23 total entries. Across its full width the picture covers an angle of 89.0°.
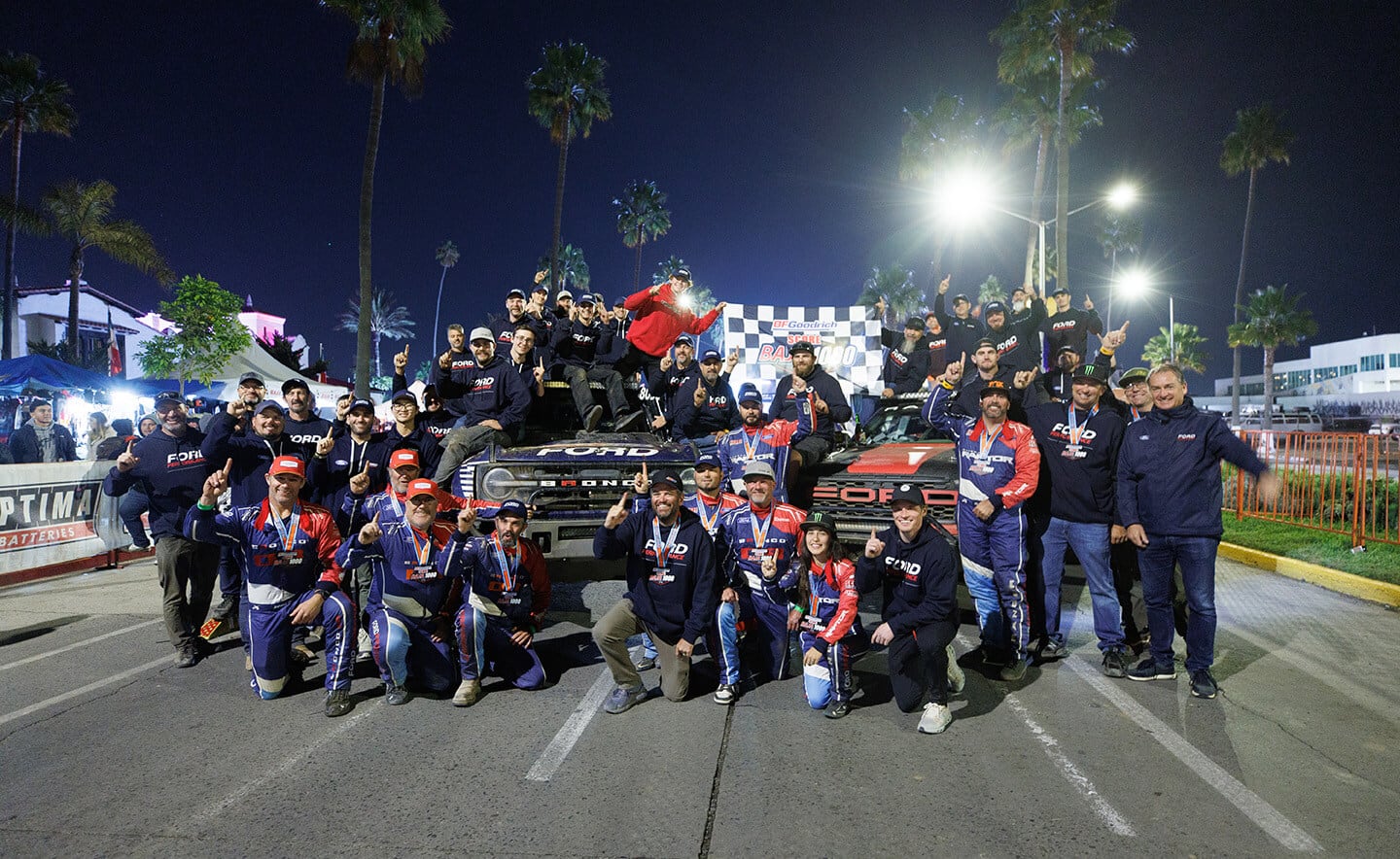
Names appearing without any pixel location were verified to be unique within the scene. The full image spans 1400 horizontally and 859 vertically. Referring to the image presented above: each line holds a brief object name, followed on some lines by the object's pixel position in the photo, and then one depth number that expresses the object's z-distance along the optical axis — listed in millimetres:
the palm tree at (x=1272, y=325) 40312
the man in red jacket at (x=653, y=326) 7113
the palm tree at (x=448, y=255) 89750
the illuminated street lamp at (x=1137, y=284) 34062
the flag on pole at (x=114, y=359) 33478
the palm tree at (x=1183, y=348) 51281
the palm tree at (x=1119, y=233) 49688
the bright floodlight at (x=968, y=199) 18719
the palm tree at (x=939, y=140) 31375
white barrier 7133
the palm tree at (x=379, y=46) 16859
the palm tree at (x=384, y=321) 91188
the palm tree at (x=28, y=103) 25891
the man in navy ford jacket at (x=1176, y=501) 4055
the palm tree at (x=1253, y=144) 36219
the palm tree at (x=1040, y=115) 22078
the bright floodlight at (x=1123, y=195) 16345
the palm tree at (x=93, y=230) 25828
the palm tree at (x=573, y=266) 60375
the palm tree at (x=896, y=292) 46625
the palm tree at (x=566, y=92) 25000
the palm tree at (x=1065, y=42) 19234
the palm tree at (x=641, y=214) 42656
